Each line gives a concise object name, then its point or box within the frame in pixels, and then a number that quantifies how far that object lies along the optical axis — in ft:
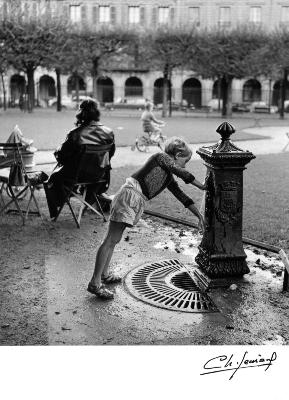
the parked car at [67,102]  143.02
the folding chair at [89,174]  22.59
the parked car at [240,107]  126.67
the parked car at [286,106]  145.51
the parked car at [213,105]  135.17
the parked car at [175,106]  139.31
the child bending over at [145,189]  14.71
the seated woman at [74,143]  22.74
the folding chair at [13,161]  23.58
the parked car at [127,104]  146.61
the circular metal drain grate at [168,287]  15.14
